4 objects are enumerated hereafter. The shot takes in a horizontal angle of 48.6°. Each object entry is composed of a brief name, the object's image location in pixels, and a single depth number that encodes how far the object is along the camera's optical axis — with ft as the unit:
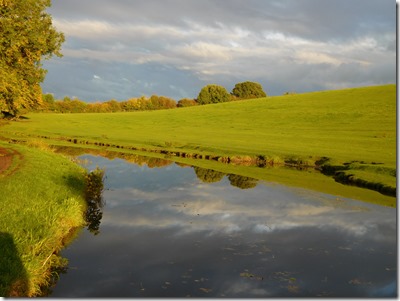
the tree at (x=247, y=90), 623.36
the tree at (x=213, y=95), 554.05
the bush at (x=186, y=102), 571.69
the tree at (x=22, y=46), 111.04
